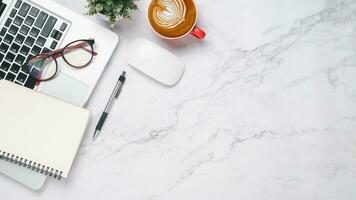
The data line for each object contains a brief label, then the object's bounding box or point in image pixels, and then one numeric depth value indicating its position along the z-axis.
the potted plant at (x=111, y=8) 0.79
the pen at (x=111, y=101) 0.85
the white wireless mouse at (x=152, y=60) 0.84
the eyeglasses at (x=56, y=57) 0.82
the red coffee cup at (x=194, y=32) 0.82
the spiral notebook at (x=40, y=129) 0.81
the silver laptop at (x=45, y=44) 0.82
